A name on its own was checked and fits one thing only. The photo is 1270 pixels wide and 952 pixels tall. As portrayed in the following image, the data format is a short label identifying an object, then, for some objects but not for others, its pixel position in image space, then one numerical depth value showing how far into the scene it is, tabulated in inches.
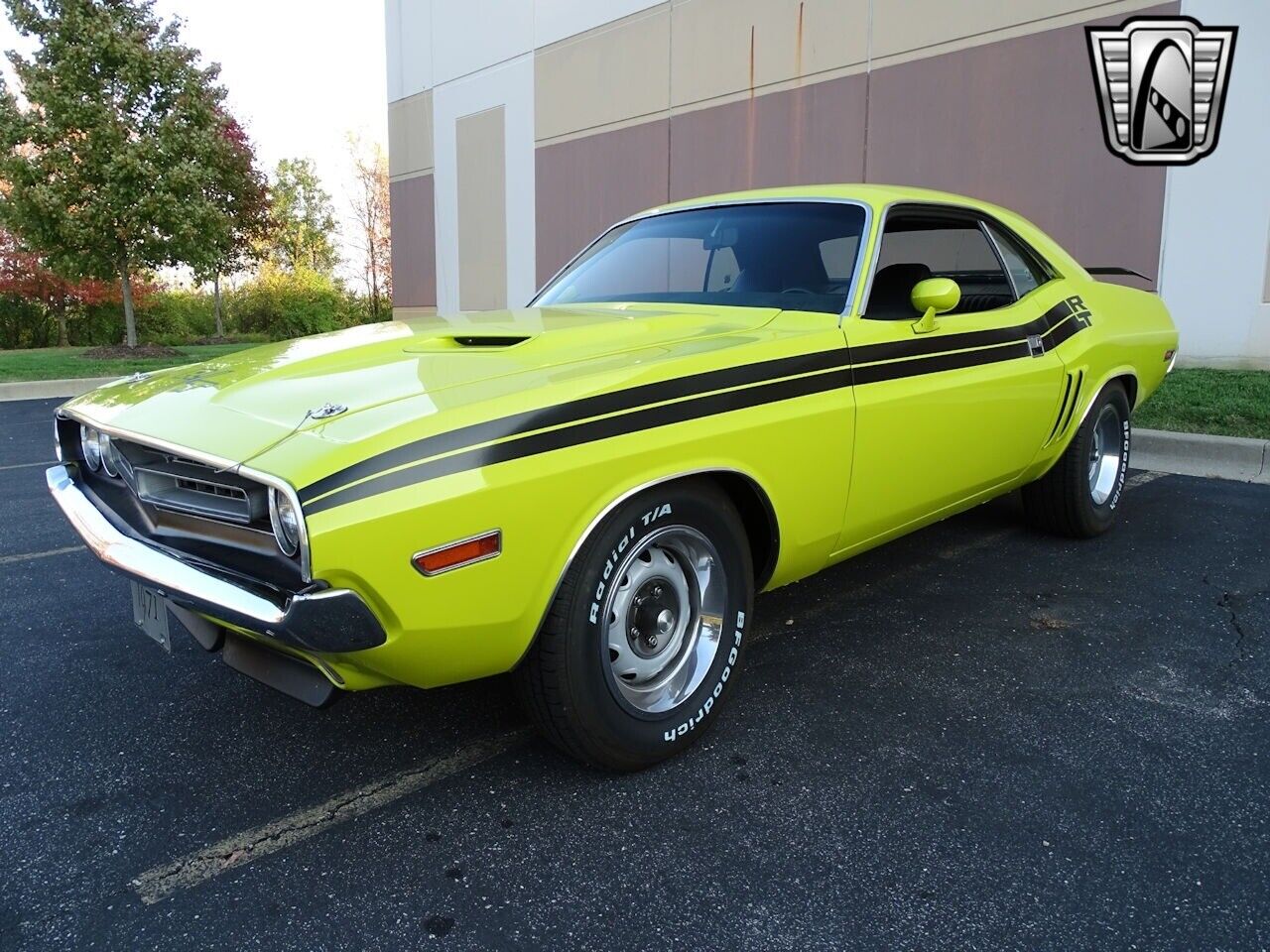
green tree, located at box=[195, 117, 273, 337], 735.7
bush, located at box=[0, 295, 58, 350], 883.7
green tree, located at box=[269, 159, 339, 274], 1487.5
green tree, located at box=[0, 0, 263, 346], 599.8
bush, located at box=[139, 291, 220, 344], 989.8
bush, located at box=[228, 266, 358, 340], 1091.3
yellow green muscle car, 76.8
